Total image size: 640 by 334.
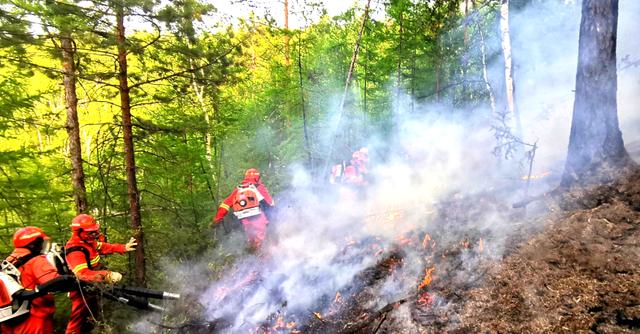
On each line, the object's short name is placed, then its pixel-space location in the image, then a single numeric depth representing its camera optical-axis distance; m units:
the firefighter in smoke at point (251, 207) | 9.53
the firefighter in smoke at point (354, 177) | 12.97
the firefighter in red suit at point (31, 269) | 5.32
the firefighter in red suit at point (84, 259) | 5.62
